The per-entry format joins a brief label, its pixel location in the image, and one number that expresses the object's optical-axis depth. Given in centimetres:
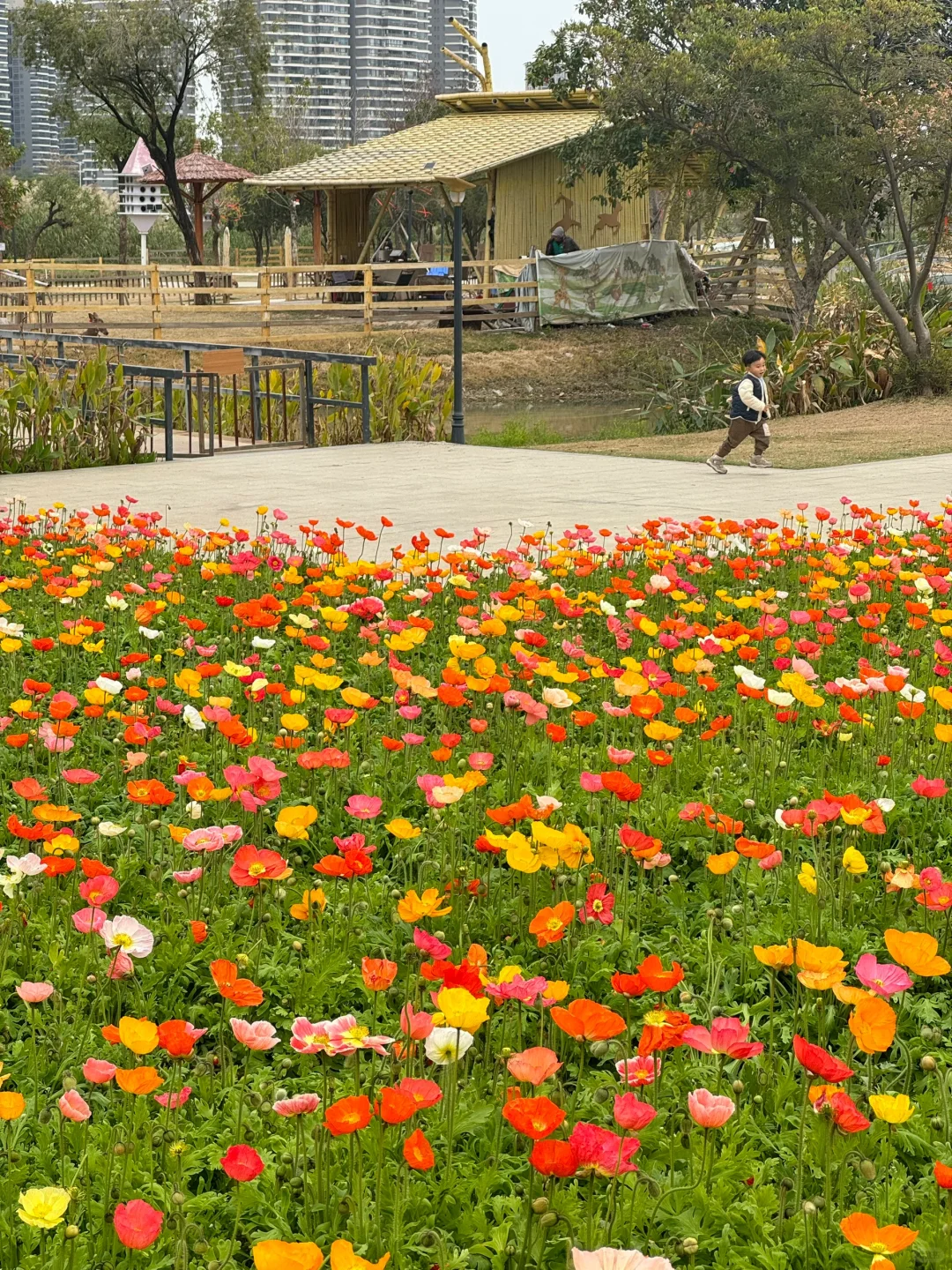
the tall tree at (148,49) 4528
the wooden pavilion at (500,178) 3597
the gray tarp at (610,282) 3488
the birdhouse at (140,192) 4150
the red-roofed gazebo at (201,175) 4225
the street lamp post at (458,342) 1689
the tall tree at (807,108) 2462
